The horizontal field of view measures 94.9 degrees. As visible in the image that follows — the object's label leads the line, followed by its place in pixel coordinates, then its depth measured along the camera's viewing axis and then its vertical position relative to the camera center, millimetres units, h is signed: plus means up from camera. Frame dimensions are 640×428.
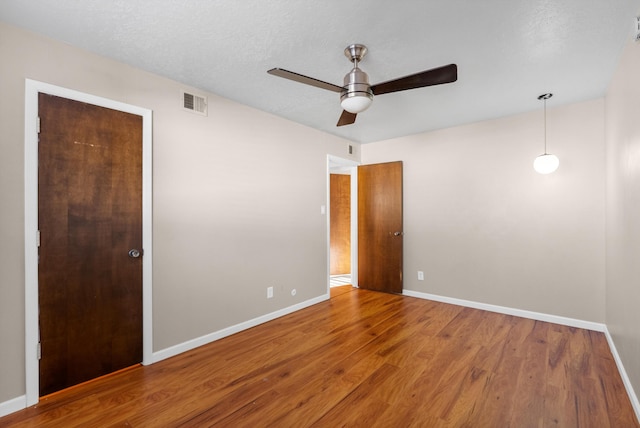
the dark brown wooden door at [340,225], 6145 -239
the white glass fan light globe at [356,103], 2031 +780
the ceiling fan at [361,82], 1881 +894
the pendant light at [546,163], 3207 +543
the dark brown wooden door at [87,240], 1979 -184
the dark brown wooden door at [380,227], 4500 -218
